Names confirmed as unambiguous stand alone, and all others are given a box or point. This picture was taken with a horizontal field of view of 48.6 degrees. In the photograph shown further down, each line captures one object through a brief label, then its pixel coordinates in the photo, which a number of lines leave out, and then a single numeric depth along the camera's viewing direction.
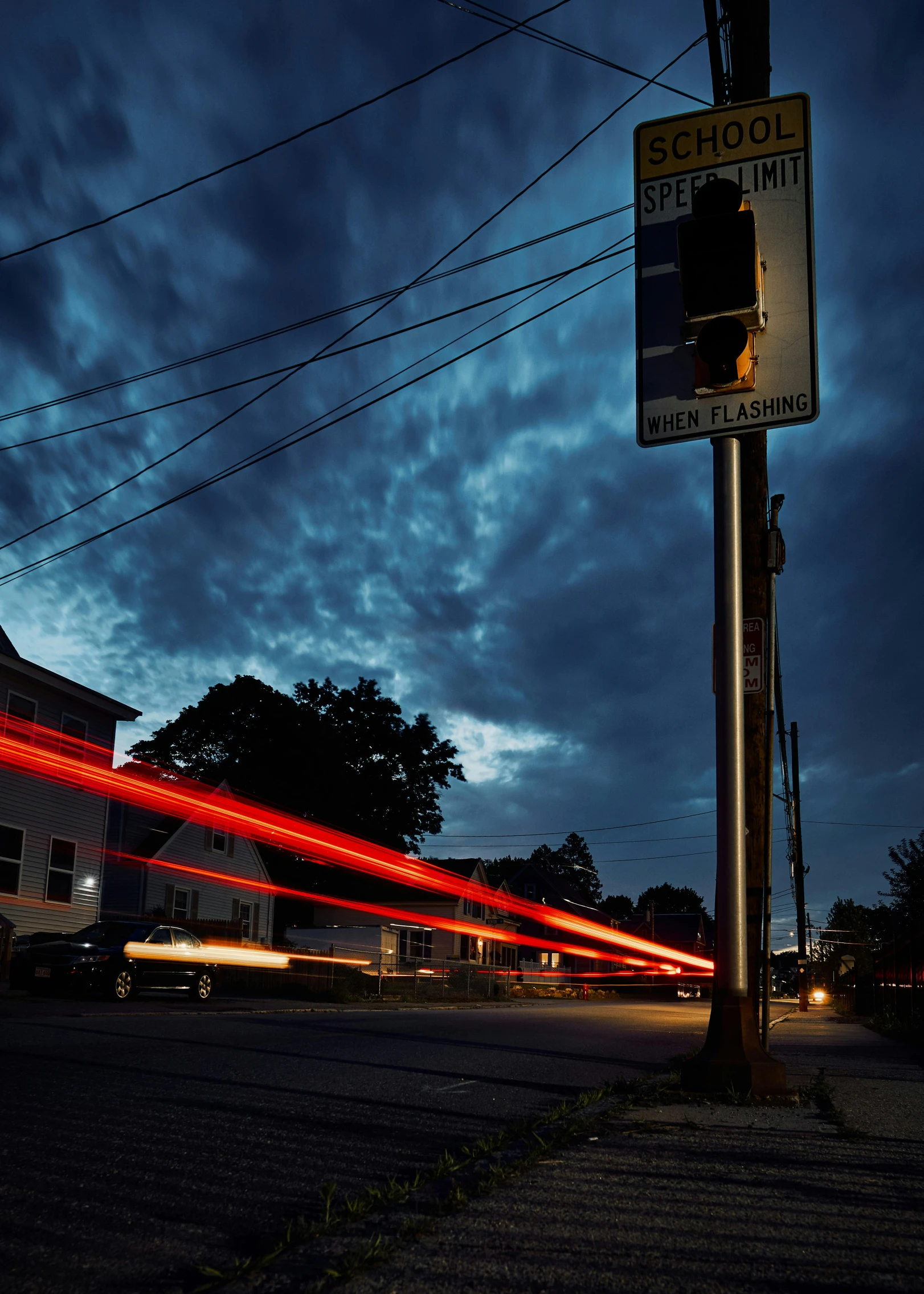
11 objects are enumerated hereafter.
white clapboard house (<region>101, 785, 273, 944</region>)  34.28
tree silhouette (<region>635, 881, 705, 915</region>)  148.75
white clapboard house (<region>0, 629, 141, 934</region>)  24.72
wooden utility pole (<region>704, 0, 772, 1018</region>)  8.00
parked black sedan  17.80
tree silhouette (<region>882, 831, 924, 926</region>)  40.25
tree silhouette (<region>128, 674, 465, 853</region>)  60.44
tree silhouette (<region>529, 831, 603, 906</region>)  128.12
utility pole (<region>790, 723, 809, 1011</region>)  32.88
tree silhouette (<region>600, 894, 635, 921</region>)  144.70
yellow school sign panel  5.83
